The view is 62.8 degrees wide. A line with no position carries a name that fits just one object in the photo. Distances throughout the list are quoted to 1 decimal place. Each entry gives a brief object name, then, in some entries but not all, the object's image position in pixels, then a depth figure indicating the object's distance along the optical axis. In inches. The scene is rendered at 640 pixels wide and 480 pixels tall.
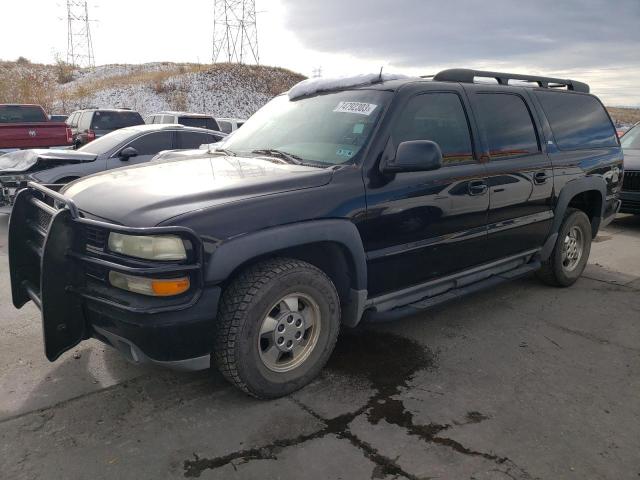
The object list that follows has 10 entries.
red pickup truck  452.8
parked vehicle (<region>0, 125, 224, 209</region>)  298.2
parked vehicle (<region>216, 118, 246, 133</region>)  672.4
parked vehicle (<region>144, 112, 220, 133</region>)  591.2
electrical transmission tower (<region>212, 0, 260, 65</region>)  1825.8
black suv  103.3
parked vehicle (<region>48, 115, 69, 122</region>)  903.7
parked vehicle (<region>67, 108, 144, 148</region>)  599.2
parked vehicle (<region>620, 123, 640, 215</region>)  321.4
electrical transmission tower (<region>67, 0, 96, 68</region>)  1925.0
